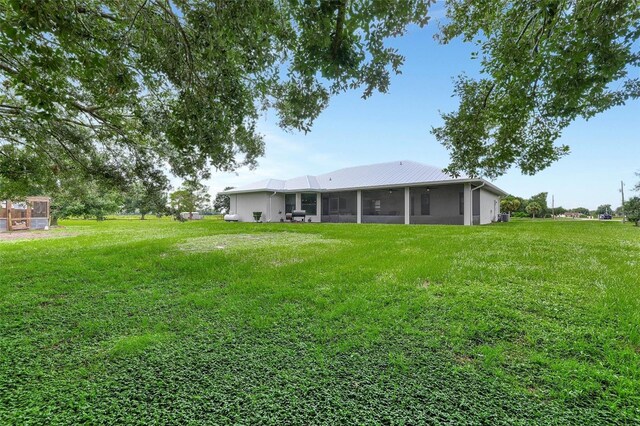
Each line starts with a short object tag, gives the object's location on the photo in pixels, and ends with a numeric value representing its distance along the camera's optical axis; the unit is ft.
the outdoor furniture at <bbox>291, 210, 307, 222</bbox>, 74.84
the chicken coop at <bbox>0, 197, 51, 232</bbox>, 52.54
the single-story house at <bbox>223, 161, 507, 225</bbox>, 61.11
